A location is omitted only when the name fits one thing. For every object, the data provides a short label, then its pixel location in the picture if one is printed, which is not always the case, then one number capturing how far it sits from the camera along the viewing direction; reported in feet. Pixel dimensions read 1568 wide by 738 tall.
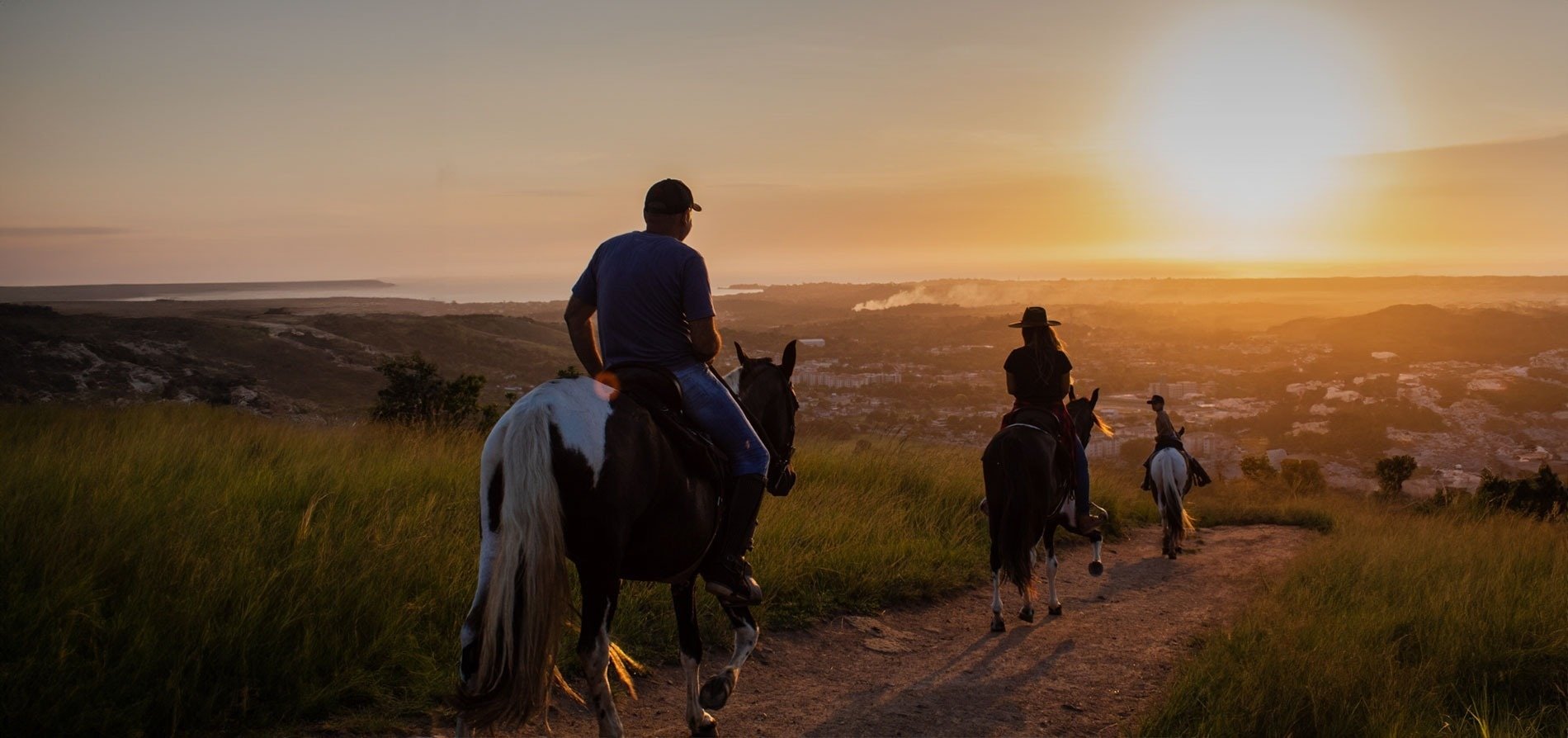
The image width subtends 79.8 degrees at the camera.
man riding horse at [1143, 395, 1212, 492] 44.09
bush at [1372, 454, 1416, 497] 77.20
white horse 41.70
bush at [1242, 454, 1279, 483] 87.92
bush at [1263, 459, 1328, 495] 83.87
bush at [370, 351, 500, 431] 49.08
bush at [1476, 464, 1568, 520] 58.85
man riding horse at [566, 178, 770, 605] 15.71
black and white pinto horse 12.91
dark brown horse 27.66
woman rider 29.37
